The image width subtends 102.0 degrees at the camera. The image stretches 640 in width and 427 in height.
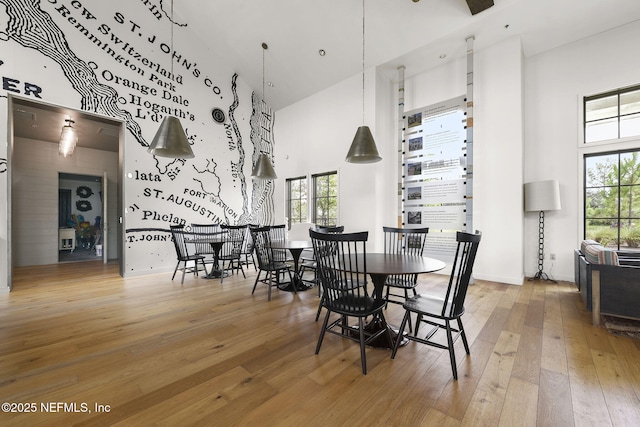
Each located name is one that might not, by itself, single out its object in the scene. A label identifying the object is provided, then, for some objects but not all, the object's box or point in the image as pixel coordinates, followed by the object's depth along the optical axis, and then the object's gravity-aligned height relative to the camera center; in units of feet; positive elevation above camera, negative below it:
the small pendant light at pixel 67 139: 16.46 +5.25
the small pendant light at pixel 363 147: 10.39 +2.63
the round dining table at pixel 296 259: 12.18 -2.31
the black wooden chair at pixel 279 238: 13.04 -1.61
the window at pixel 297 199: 22.07 +1.16
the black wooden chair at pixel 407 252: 8.67 -1.60
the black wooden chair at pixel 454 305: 5.65 -2.25
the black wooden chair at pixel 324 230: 12.10 -0.89
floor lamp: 13.28 +0.61
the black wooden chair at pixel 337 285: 5.97 -1.82
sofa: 8.09 -2.46
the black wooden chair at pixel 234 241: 15.01 -1.71
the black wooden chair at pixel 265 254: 11.36 -1.93
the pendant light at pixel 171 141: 10.97 +3.09
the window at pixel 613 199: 12.78 +0.60
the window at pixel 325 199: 19.74 +1.10
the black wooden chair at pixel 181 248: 14.30 -2.04
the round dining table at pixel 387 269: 6.27 -1.43
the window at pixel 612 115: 12.83 +4.90
